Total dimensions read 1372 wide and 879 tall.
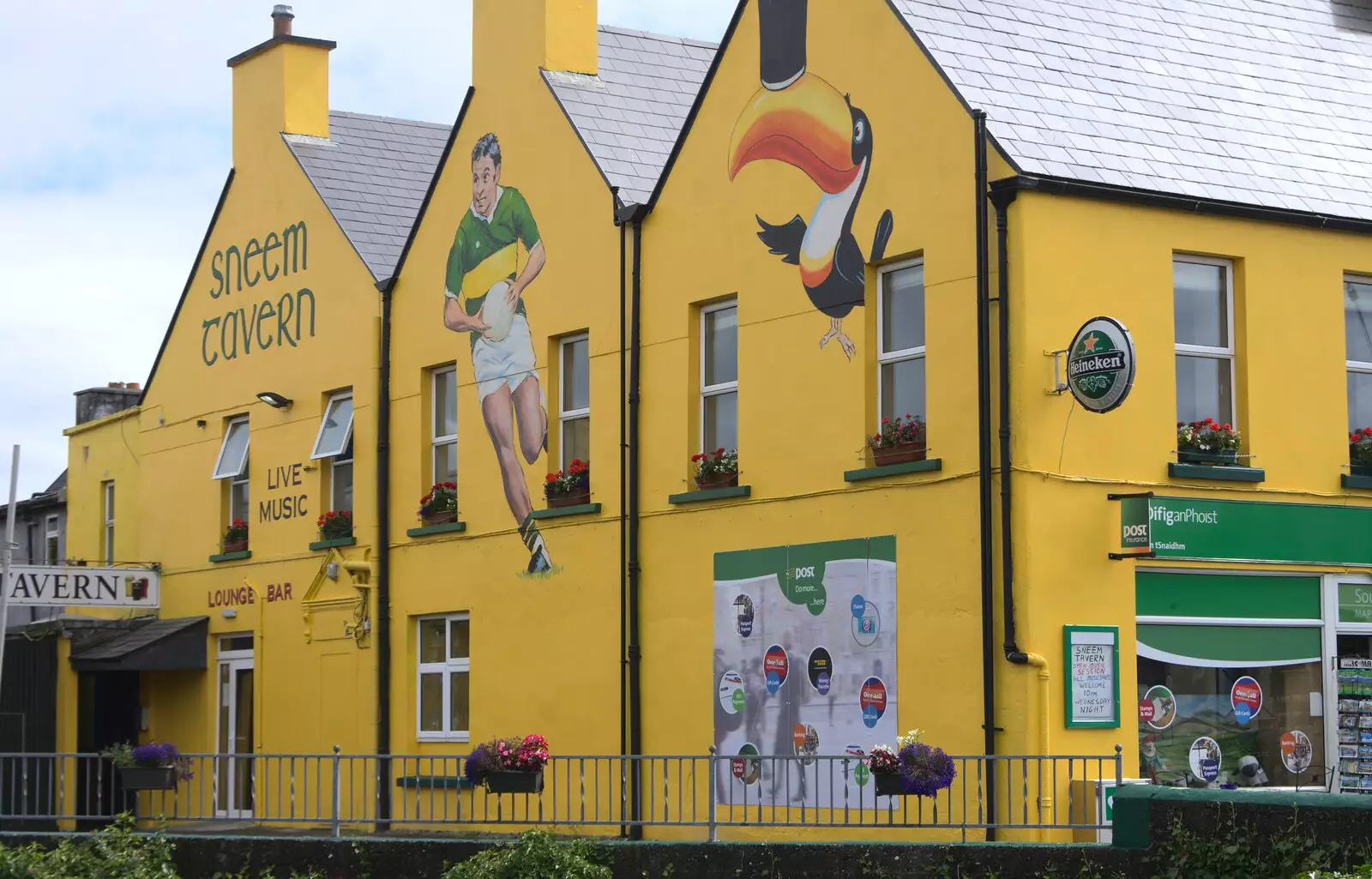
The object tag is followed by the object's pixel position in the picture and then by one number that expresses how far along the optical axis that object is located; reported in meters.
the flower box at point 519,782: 18.20
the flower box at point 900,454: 17.50
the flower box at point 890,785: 15.38
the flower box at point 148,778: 21.76
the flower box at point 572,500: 21.64
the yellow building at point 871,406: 16.72
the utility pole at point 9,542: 19.06
